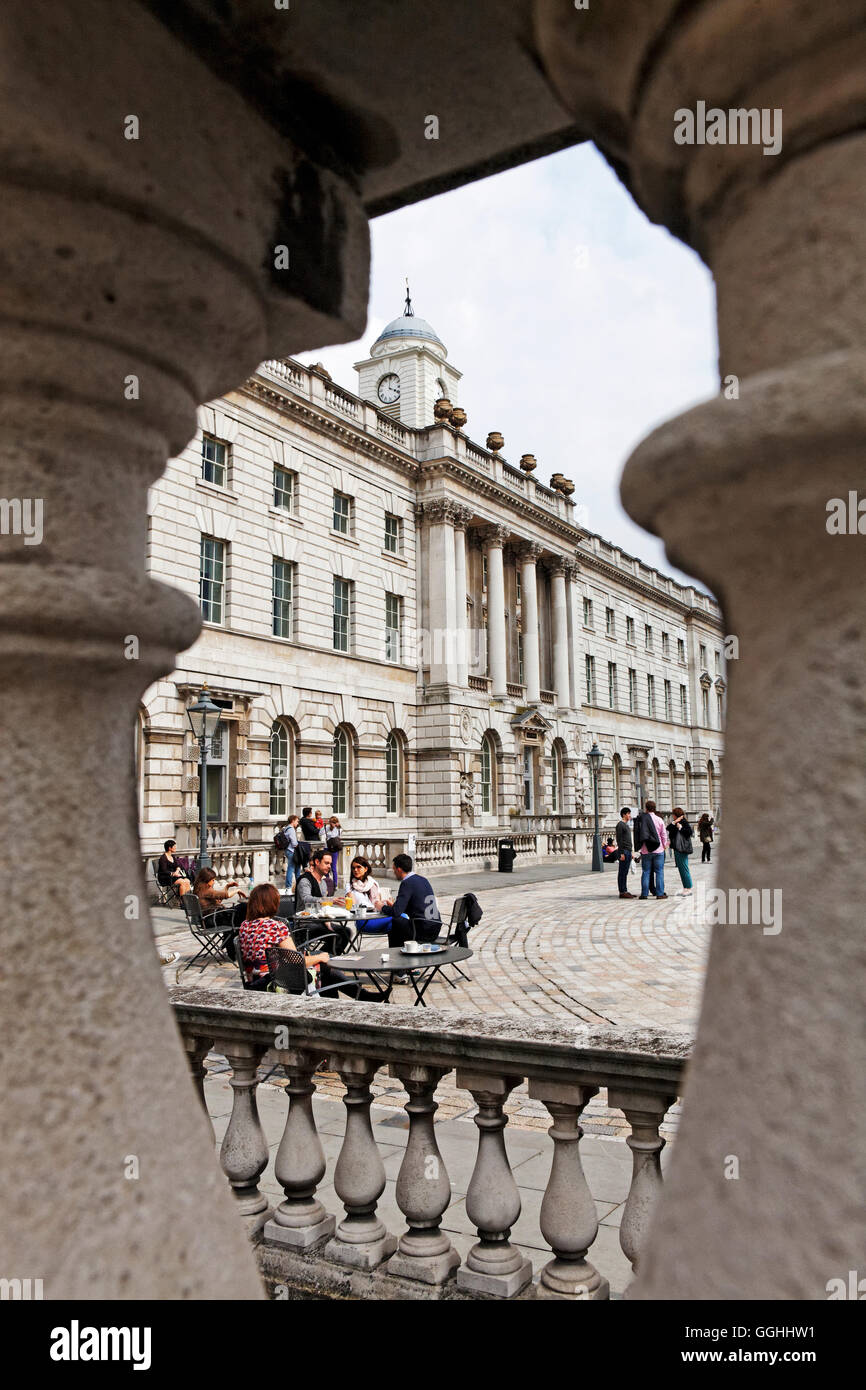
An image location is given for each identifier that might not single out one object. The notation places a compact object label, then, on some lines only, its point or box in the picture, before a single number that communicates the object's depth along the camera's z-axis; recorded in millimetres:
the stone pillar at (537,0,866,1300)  696
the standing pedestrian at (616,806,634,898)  19297
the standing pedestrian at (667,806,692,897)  20484
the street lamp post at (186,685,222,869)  14680
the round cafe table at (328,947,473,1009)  7387
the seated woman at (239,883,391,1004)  6902
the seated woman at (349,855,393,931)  11114
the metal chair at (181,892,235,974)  10735
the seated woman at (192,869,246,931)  11991
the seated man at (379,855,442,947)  8953
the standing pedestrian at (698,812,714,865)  29291
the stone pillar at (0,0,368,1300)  1081
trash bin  25891
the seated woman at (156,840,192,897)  17047
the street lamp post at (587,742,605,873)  26483
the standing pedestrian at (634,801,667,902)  17812
